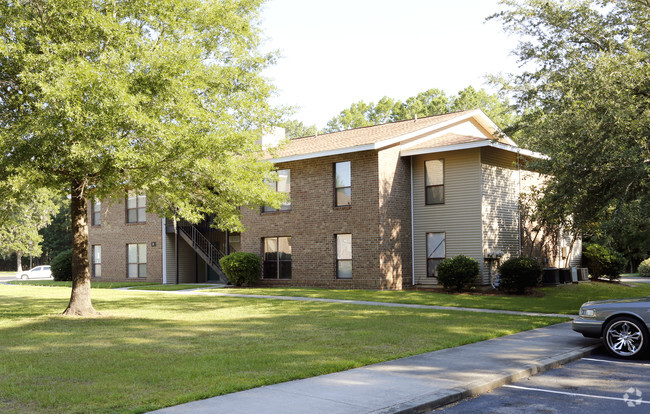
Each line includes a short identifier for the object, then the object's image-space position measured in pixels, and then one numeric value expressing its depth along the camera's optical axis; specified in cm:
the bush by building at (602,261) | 2861
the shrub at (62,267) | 3584
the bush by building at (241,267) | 2633
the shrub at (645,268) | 3903
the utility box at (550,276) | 2588
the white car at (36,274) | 5016
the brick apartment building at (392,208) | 2353
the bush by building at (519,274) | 2181
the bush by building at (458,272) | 2202
